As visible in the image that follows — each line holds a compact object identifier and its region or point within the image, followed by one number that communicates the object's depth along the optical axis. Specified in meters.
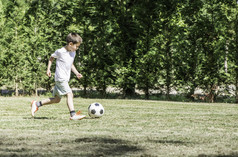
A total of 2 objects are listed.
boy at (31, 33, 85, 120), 14.32
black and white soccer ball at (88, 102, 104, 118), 14.47
